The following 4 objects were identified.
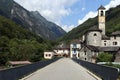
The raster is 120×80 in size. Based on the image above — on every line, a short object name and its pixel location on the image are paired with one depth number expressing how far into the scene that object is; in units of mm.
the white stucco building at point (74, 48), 63319
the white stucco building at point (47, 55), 58451
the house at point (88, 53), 40429
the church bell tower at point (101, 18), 46320
